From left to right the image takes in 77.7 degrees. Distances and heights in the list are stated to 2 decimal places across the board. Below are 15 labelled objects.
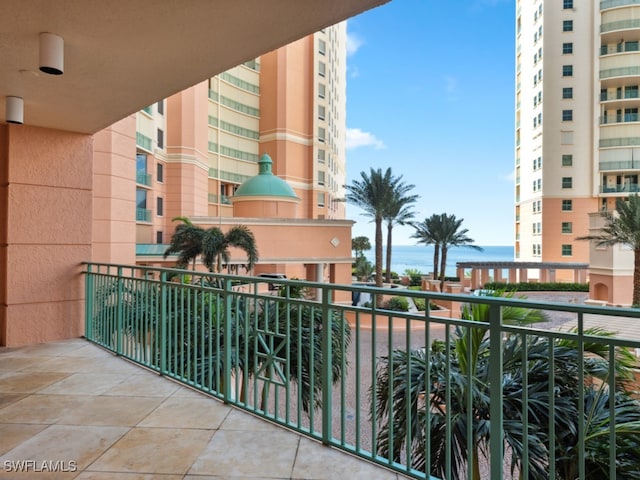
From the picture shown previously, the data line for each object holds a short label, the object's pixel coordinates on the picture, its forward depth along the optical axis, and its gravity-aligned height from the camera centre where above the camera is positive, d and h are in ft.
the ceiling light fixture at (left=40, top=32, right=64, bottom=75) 8.71 +4.10
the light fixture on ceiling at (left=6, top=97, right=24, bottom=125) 12.65 +4.09
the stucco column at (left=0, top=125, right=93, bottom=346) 16.24 +0.26
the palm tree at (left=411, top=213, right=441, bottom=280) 81.76 +1.94
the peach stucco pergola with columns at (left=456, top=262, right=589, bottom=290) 85.92 -7.11
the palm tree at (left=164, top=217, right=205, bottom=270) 48.60 -0.58
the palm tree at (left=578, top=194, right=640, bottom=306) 54.80 +1.59
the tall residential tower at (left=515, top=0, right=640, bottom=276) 95.91 +31.19
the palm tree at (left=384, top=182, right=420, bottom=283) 72.43 +6.11
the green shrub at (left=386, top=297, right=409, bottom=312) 57.98 -9.66
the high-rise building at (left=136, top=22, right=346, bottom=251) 76.84 +24.86
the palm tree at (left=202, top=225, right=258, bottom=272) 48.55 -0.82
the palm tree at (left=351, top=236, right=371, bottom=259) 130.11 -1.78
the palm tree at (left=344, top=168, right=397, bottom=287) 72.13 +8.22
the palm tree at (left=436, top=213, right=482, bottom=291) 80.94 +1.11
